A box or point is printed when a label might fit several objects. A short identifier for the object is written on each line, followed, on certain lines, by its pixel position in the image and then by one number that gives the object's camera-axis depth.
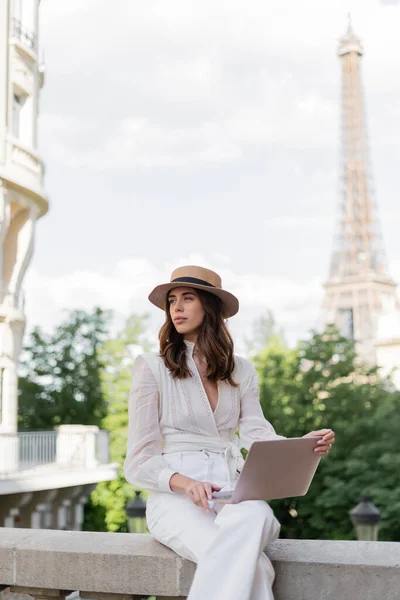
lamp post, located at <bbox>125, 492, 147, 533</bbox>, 10.15
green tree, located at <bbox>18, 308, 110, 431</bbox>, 30.48
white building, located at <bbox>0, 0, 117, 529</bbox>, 20.66
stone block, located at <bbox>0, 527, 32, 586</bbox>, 3.89
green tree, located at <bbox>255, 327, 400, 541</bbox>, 23.11
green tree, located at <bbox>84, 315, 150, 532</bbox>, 31.33
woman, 3.37
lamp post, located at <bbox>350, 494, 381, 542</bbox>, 9.11
